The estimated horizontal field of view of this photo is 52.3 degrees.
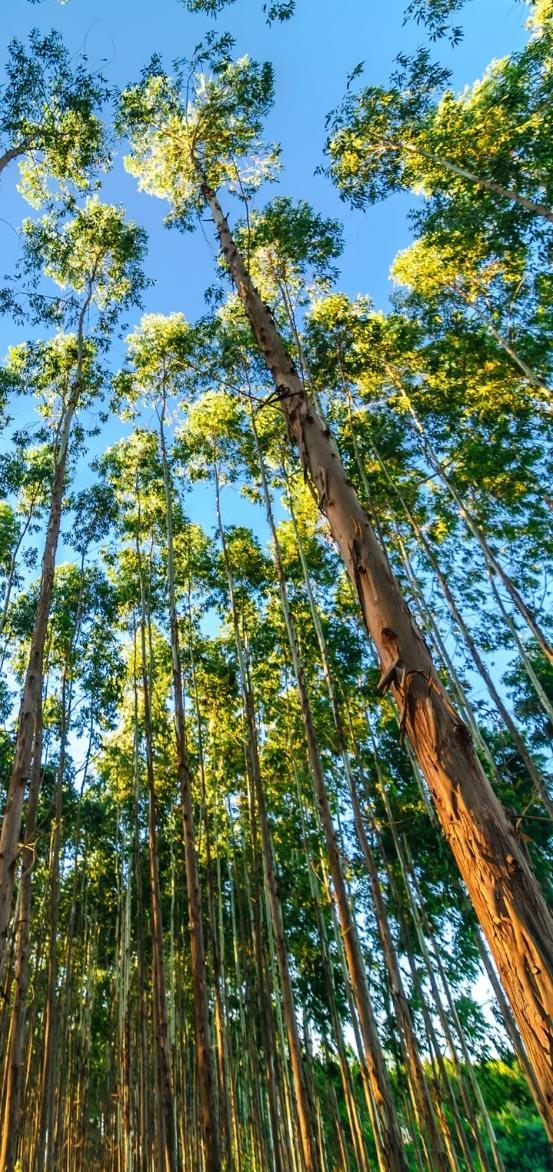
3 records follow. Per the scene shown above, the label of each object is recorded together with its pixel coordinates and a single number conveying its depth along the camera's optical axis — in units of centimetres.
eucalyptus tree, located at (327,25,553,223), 700
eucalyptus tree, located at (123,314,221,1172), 407
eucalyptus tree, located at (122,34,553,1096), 118
